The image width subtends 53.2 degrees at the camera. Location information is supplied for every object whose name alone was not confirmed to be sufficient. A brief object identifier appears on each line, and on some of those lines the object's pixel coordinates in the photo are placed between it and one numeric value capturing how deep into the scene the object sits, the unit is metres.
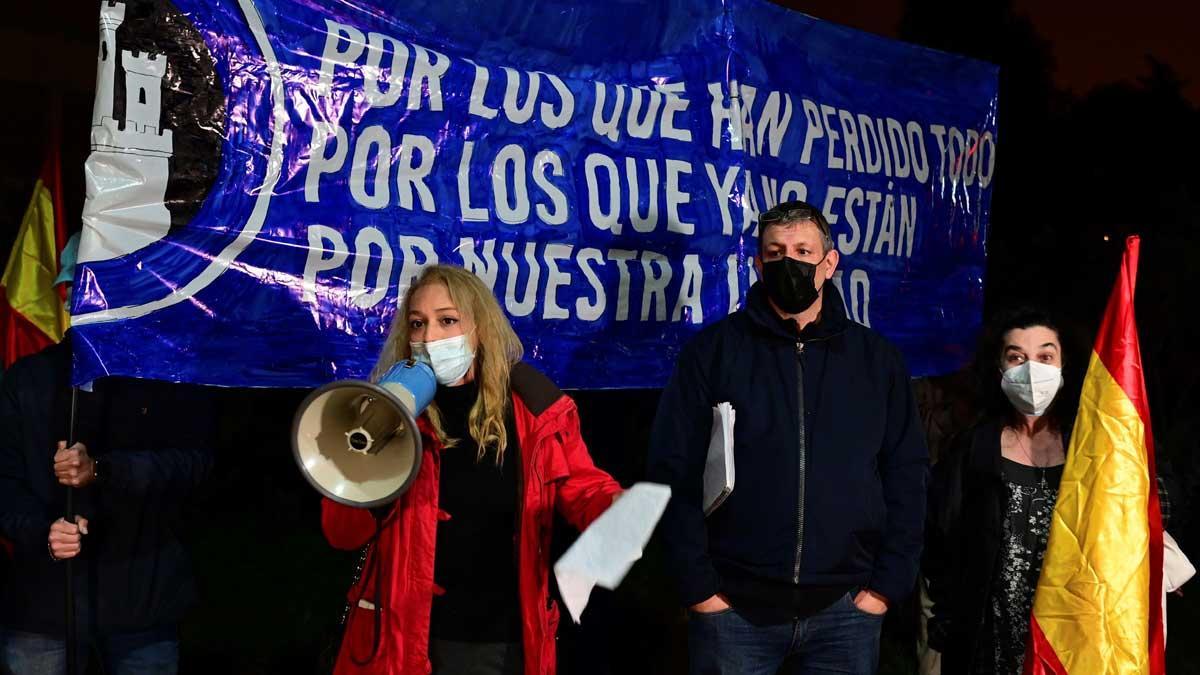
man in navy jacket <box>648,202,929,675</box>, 3.16
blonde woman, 2.96
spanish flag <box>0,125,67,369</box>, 4.90
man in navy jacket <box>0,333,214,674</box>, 3.52
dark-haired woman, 3.64
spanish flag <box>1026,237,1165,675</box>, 3.40
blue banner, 3.44
